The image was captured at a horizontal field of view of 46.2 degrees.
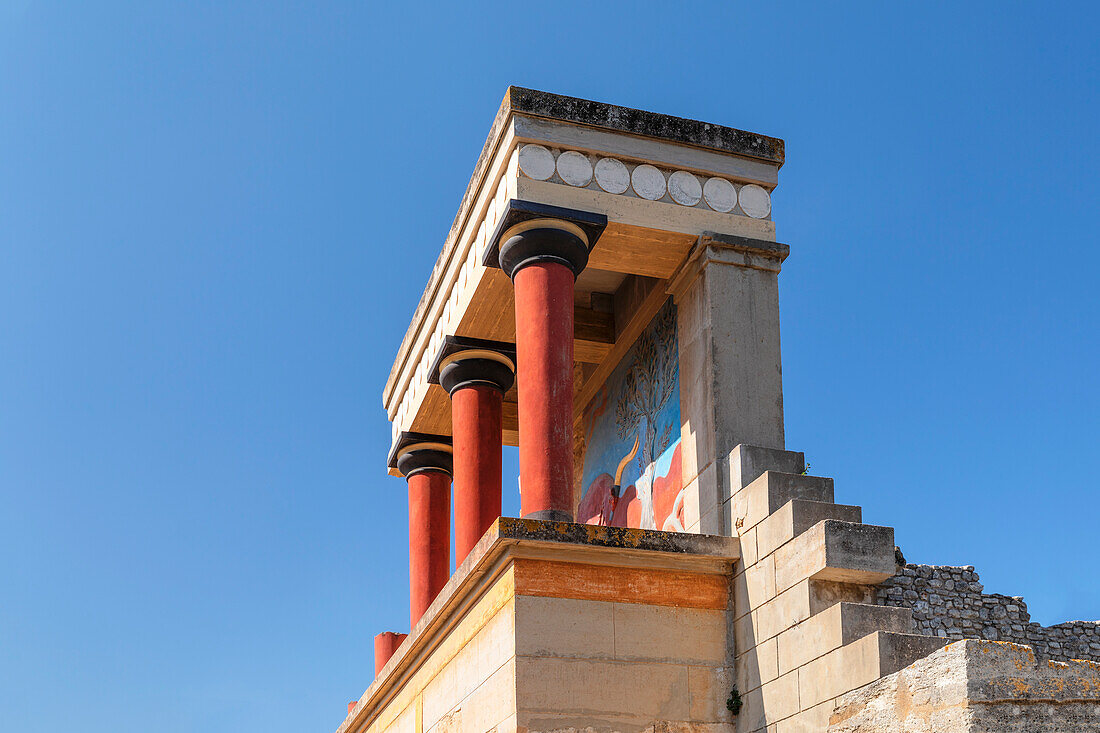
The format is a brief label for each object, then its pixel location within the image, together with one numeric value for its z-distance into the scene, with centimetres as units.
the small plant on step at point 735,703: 1041
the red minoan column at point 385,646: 1755
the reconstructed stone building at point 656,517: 929
